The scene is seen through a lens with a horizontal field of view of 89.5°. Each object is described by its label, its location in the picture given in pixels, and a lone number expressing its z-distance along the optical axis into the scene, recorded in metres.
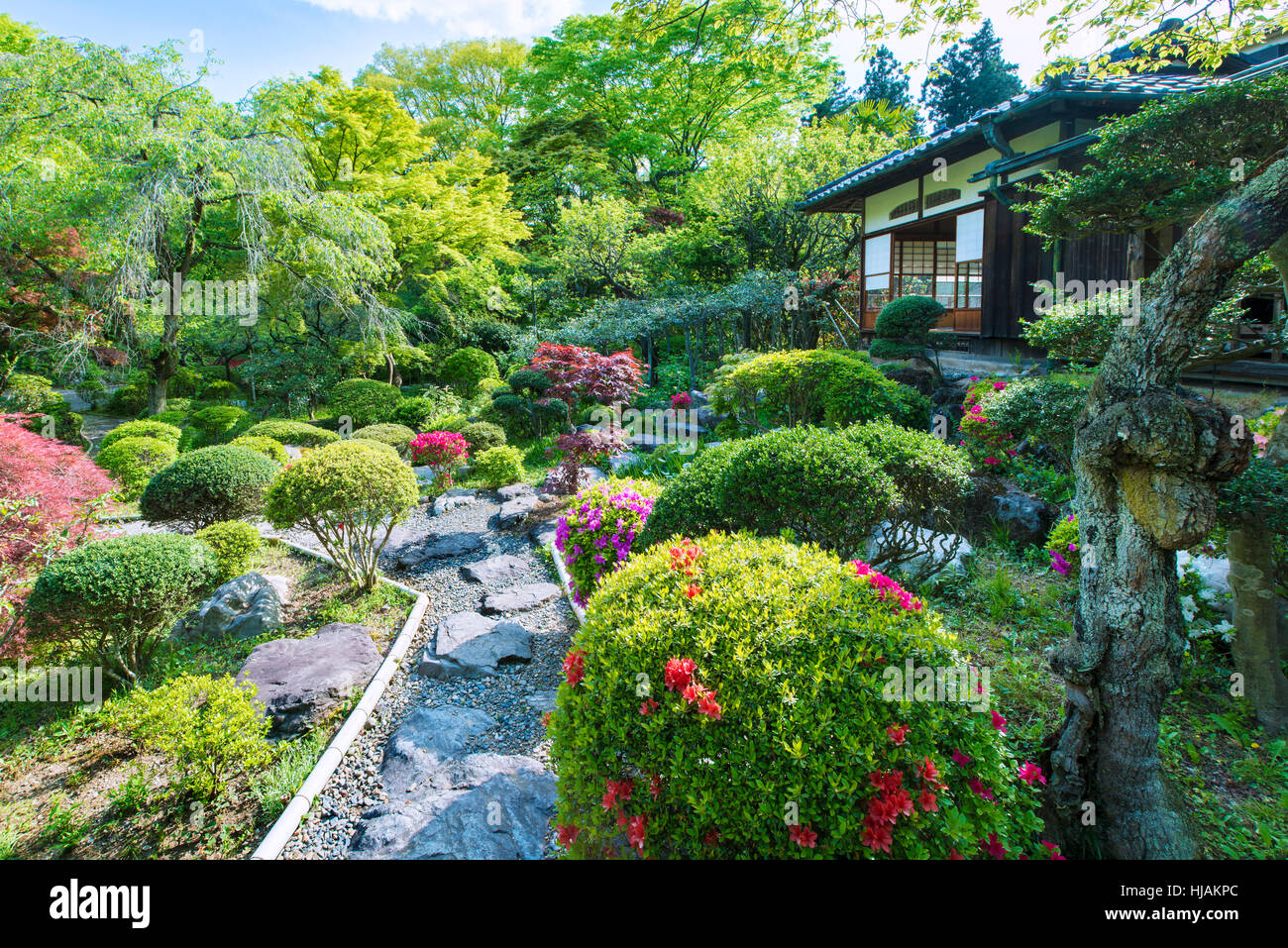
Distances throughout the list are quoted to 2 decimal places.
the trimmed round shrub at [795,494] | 3.87
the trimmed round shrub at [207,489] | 7.17
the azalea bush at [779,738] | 1.97
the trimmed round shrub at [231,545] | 5.92
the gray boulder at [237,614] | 5.43
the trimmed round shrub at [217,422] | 13.11
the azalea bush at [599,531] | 4.63
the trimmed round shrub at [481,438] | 11.19
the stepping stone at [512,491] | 9.10
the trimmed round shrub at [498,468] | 9.58
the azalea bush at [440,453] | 9.71
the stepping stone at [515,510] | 8.05
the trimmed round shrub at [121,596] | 4.14
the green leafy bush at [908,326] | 10.23
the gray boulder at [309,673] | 4.03
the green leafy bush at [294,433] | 11.59
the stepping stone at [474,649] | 4.67
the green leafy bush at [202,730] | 3.28
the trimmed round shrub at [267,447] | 9.88
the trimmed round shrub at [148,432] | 10.54
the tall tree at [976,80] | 26.48
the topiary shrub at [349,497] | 5.65
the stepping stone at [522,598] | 5.65
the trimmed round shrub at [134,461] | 9.36
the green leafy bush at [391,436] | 11.23
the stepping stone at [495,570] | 6.47
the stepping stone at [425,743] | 3.52
